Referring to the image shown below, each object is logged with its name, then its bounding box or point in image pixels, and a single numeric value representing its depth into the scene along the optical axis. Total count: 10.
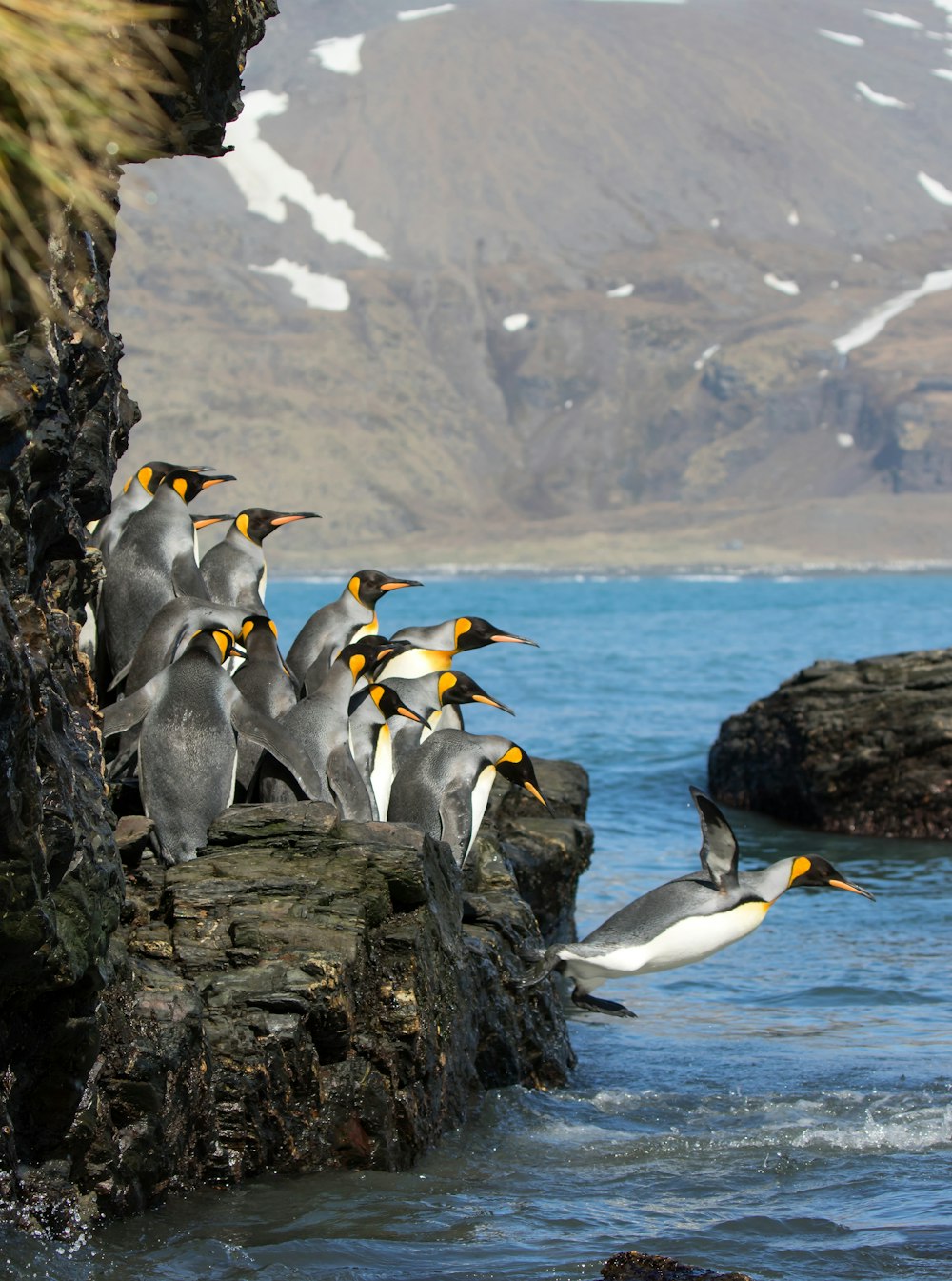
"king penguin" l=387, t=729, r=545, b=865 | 16.48
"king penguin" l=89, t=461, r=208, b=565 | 17.97
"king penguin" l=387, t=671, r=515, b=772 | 18.27
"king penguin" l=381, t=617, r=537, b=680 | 19.77
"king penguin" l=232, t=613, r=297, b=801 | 16.50
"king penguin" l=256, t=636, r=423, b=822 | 15.30
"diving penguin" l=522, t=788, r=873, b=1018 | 15.55
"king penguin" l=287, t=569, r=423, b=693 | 19.42
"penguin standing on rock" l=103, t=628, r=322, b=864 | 14.27
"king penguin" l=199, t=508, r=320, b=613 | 19.78
